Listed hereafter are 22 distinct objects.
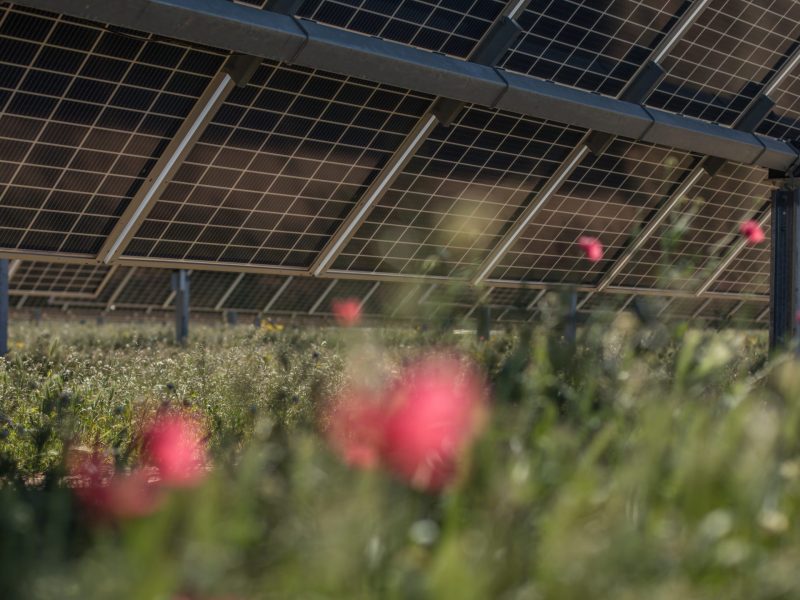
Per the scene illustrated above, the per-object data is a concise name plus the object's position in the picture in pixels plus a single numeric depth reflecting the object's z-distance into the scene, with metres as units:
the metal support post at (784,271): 16.23
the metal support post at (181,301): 19.89
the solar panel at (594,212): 16.77
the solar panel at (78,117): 11.23
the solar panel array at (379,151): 11.92
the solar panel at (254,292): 23.14
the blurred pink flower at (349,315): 6.16
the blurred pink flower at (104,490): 3.24
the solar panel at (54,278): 22.33
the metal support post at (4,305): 14.23
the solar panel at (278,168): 12.98
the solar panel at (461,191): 14.80
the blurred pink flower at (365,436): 4.10
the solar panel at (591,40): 13.84
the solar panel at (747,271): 21.75
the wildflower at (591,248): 7.18
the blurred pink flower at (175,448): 4.36
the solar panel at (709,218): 18.77
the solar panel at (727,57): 15.76
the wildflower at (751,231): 7.27
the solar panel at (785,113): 17.72
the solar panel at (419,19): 11.97
